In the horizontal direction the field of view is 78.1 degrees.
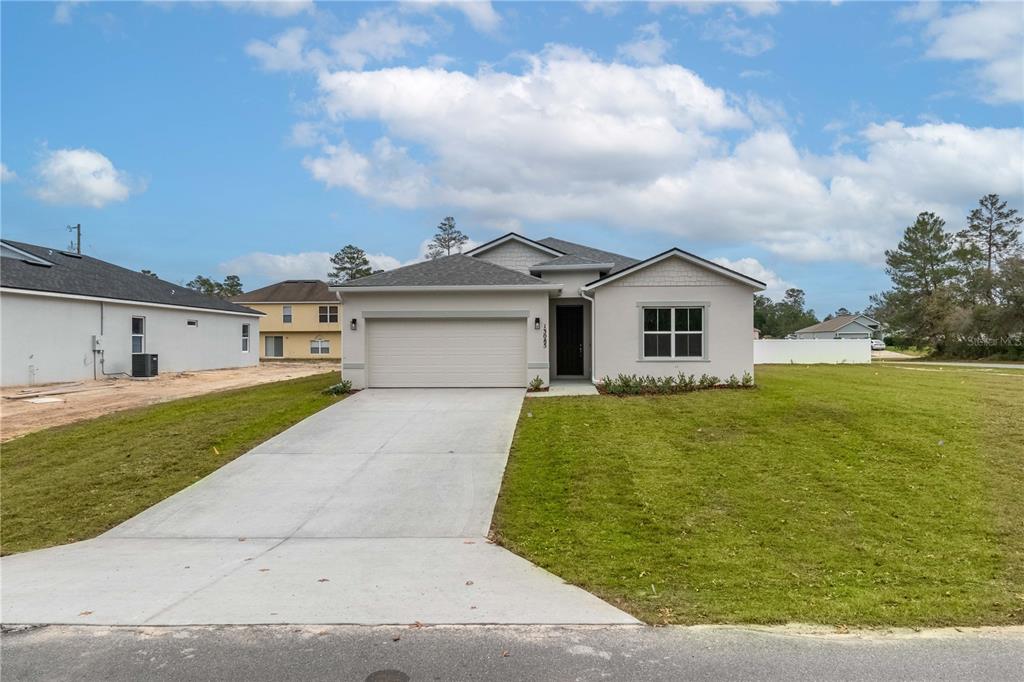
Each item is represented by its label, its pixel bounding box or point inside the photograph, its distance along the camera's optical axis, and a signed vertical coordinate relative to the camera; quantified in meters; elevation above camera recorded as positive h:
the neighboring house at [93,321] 20.95 +1.30
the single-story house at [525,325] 16.45 +0.62
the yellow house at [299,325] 46.09 +1.95
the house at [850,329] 71.06 +1.73
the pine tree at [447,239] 63.75 +11.18
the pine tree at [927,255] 50.00 +7.02
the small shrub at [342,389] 16.31 -1.00
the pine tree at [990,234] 50.00 +8.82
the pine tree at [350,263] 65.75 +9.14
